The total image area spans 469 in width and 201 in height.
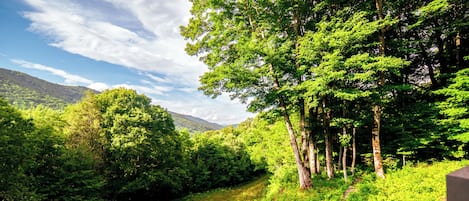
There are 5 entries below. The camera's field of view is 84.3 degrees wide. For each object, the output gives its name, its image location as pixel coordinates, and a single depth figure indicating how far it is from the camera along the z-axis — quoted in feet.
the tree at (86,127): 77.00
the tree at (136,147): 83.30
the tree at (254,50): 42.80
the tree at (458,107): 42.73
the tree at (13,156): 48.57
